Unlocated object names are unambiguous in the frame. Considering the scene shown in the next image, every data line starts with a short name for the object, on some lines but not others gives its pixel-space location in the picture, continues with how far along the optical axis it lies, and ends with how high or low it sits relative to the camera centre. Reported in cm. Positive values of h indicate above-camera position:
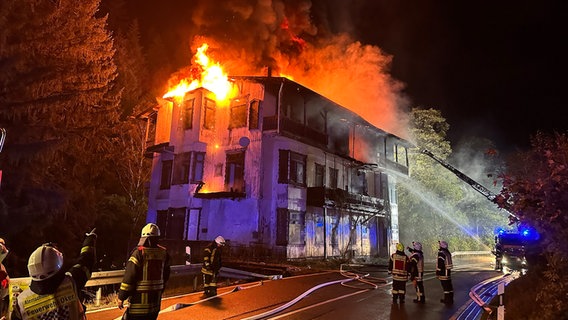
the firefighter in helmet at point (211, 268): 993 -67
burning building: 2270 +463
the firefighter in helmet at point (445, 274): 1025 -68
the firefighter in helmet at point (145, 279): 486 -51
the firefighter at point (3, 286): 453 -60
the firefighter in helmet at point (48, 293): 310 -46
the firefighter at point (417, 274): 1015 -69
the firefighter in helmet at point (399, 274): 977 -68
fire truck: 2064 +7
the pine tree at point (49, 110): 1383 +599
